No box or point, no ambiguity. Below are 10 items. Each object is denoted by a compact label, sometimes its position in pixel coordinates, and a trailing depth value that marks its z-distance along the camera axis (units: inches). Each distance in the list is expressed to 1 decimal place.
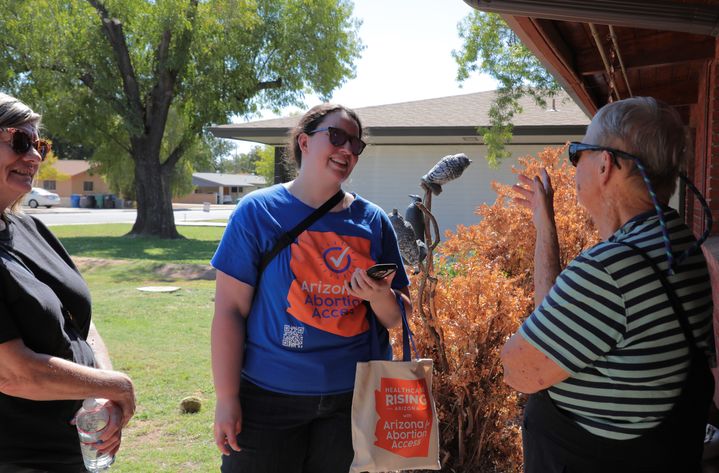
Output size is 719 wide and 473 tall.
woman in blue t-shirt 87.8
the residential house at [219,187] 3031.5
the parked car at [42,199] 1907.0
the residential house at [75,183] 2632.9
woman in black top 72.8
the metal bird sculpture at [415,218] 179.6
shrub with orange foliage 147.3
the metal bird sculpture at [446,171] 140.4
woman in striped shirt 63.7
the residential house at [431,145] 723.4
